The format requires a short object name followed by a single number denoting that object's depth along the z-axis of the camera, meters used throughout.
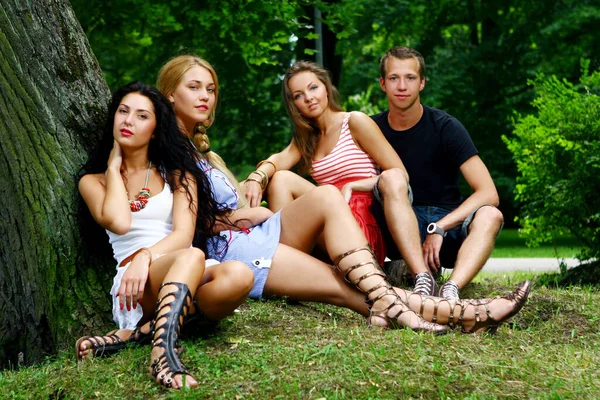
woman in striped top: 5.45
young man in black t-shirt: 5.38
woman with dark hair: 3.81
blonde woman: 4.42
